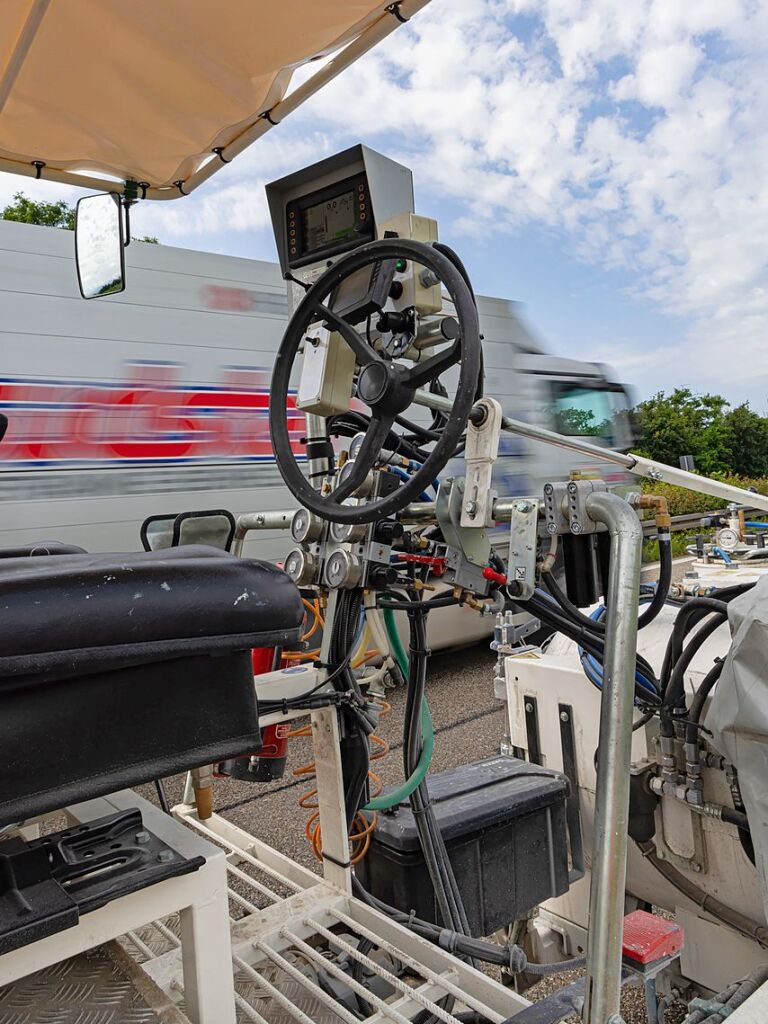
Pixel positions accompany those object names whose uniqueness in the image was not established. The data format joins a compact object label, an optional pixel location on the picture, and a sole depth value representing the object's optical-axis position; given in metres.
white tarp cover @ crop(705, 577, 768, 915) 1.58
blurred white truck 4.17
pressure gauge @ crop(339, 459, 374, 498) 1.69
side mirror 2.41
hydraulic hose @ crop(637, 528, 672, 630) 1.76
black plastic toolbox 1.94
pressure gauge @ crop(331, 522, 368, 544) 1.73
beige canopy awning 1.71
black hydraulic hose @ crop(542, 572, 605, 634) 1.71
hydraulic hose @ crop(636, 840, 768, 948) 1.93
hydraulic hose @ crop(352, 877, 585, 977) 1.62
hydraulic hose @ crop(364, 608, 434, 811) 1.82
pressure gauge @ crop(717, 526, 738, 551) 4.12
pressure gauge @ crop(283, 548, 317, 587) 1.83
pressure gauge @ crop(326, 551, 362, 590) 1.70
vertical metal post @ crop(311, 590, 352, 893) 1.77
